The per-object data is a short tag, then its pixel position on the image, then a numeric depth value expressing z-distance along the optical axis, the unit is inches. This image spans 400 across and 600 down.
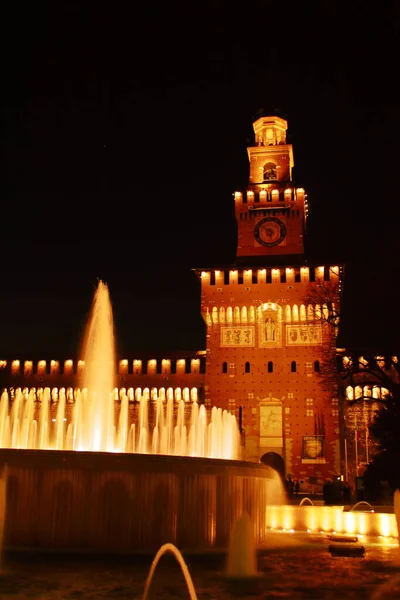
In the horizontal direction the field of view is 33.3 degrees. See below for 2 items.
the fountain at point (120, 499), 415.2
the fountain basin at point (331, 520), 607.5
